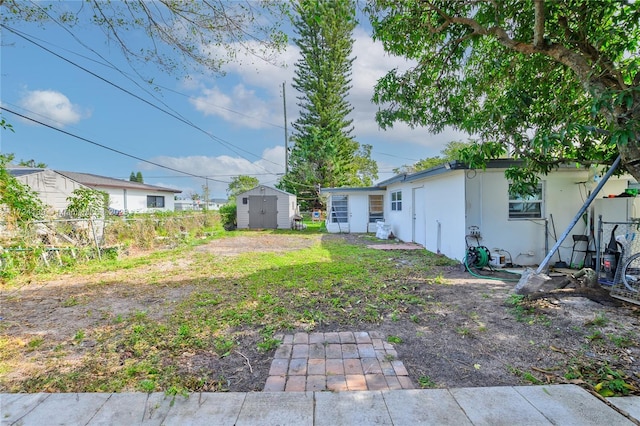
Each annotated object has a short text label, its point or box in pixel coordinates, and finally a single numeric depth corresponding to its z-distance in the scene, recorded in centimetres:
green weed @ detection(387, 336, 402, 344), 316
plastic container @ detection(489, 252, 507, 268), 660
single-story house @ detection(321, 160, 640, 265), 675
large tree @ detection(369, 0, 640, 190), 367
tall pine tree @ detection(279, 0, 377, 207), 2464
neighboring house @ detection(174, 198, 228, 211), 3613
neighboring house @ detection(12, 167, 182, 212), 1051
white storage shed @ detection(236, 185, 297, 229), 1789
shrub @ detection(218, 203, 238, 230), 1787
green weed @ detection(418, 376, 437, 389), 237
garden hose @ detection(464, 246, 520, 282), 636
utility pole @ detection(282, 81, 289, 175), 2652
